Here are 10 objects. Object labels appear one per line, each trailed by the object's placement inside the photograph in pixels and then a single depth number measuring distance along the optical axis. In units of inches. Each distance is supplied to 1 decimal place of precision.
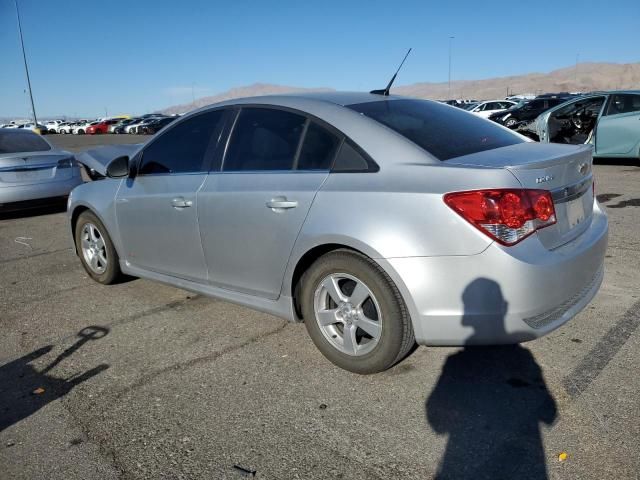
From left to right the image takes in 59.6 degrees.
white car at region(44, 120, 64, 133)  2571.4
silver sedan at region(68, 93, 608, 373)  105.1
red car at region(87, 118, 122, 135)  2194.9
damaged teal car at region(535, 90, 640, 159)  422.3
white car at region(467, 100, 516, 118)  1113.6
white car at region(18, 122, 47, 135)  2227.1
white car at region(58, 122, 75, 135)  2466.8
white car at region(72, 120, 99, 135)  2246.1
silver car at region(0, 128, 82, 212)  319.3
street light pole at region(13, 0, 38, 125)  1802.3
